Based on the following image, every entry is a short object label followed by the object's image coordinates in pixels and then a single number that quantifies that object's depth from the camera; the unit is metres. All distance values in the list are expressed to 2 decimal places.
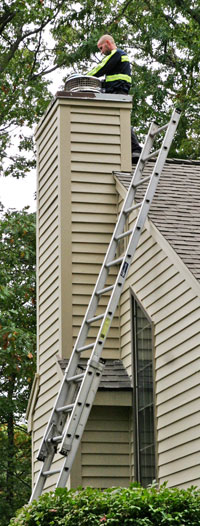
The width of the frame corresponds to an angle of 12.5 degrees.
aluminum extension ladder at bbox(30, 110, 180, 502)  8.87
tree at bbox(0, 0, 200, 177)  23.08
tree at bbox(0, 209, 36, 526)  18.83
